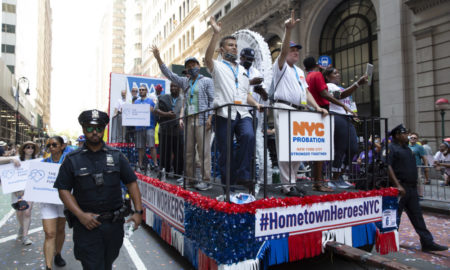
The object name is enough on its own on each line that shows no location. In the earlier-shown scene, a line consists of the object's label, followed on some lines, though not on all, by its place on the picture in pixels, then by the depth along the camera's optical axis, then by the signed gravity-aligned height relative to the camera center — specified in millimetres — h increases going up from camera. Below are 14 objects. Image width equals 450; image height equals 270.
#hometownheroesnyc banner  3496 -804
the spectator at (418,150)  11727 -53
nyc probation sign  4002 +163
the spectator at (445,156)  9867 -270
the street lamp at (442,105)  12188 +1613
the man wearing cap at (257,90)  4855 +943
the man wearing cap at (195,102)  5367 +850
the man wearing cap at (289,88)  4613 +910
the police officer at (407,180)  5516 -534
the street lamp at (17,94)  35544 +5793
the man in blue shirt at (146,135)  8328 +356
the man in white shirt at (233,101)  4070 +652
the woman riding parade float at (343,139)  4977 +147
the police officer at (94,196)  2947 -432
